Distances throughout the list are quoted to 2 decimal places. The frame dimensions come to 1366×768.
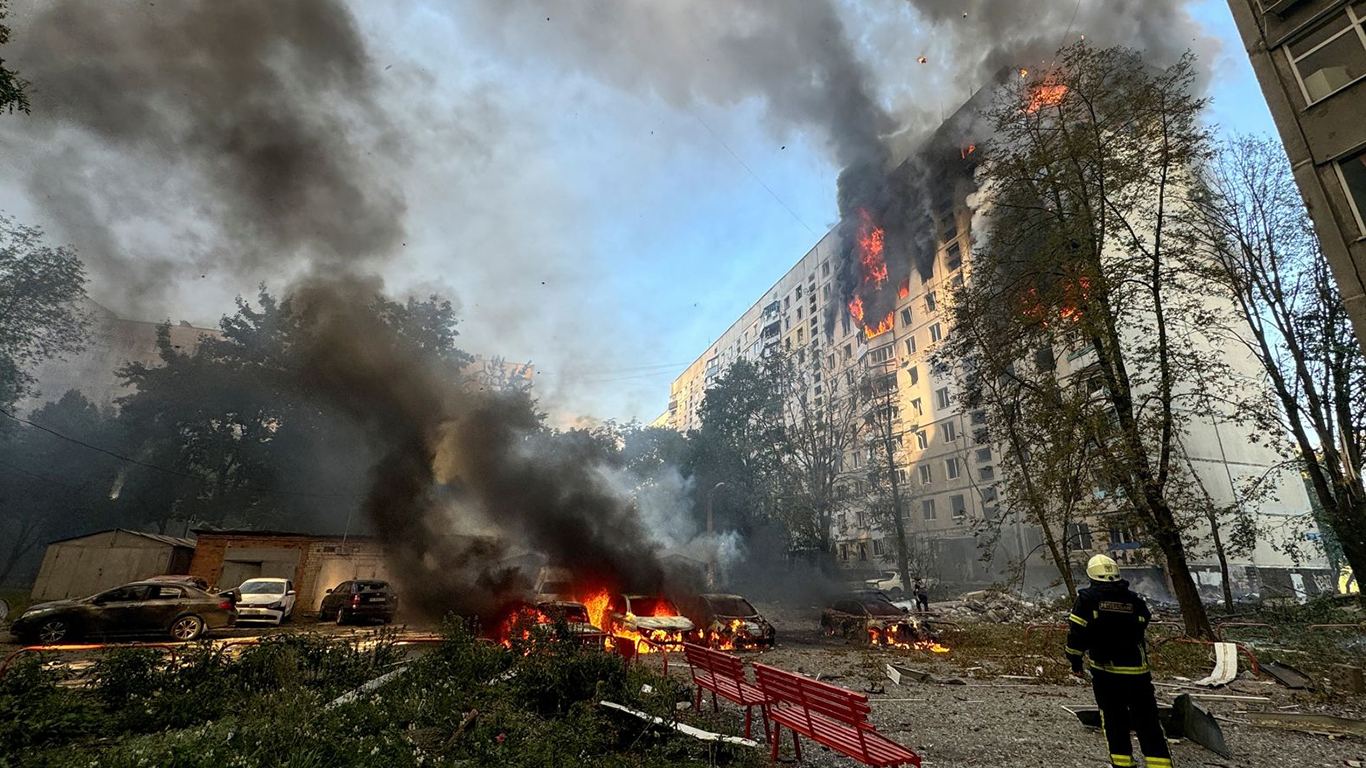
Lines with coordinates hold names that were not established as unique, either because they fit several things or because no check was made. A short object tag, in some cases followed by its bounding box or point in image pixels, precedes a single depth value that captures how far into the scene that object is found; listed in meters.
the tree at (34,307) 27.27
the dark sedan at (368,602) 18.41
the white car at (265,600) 17.59
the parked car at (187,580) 14.62
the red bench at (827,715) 4.65
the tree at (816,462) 35.53
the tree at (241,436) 33.19
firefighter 5.10
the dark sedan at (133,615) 12.70
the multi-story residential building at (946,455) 30.90
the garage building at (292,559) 21.73
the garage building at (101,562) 20.69
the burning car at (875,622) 16.58
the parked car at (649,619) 14.51
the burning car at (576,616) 10.28
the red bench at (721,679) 6.73
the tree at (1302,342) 16.58
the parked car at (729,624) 15.50
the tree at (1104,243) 13.80
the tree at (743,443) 39.81
